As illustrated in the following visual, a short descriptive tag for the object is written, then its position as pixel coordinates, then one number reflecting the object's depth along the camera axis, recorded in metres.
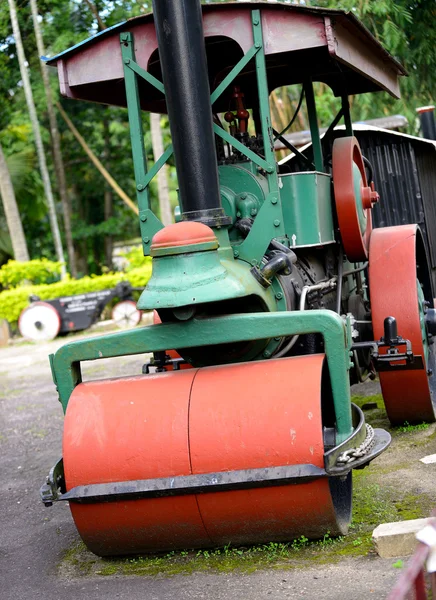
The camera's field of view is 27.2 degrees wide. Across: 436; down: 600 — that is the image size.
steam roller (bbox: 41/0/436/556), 3.81
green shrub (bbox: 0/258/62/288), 19.73
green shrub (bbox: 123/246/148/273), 18.95
